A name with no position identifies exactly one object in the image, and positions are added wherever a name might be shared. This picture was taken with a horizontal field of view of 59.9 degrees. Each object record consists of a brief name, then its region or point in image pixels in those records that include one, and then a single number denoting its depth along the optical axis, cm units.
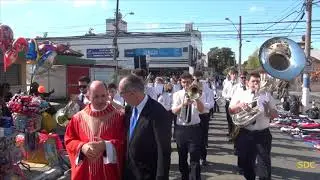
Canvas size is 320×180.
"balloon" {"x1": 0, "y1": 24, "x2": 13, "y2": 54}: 441
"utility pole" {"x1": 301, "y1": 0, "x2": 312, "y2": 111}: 1252
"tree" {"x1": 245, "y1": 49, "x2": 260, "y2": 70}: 6421
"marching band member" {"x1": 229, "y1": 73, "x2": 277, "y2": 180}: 387
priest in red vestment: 243
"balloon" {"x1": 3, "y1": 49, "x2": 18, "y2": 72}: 479
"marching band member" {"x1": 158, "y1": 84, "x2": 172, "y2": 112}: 666
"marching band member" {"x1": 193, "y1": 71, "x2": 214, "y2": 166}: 524
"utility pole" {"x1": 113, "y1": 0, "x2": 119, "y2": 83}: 2131
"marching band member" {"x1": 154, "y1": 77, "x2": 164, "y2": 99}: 692
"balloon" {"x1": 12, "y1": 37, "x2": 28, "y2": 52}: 503
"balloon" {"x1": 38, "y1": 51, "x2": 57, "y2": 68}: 682
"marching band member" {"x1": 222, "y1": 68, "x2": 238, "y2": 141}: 752
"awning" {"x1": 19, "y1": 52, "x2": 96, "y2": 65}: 1637
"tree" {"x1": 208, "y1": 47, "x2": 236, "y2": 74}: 6469
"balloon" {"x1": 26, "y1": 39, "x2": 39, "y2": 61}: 645
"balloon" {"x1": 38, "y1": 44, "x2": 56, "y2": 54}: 689
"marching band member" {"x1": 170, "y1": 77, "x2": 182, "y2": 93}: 800
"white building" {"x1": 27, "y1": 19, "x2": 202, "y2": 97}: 3321
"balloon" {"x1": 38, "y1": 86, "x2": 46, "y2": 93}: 610
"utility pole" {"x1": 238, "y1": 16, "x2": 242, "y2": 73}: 3110
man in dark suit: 234
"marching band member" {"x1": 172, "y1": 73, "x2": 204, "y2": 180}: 408
